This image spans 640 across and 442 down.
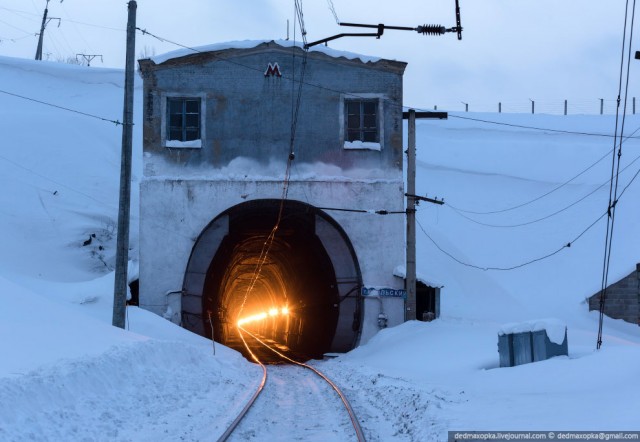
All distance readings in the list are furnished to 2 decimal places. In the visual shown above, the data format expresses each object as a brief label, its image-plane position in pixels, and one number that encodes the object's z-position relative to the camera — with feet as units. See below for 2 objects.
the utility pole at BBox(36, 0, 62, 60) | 283.18
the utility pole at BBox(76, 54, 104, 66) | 301.43
